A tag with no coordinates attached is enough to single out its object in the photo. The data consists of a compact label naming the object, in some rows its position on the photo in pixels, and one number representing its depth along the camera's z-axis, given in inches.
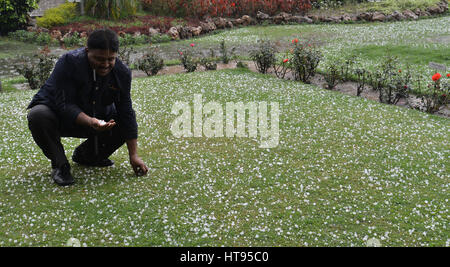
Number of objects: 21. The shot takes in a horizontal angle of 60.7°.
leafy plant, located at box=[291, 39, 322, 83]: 419.5
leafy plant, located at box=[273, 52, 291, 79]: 438.7
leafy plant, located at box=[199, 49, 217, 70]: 471.2
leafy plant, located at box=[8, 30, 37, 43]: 678.0
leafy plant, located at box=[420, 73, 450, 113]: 344.5
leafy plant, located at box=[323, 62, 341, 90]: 406.3
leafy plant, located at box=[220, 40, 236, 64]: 513.7
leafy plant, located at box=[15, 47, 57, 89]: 419.8
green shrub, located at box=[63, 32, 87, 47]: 646.5
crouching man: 177.9
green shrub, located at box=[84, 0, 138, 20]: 759.1
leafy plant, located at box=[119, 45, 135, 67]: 491.8
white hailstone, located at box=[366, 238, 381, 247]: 169.8
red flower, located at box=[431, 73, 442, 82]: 327.6
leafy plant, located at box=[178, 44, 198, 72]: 468.2
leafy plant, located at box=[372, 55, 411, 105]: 364.2
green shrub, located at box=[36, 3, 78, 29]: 732.0
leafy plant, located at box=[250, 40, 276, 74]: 444.1
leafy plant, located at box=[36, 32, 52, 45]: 663.8
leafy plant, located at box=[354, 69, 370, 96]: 384.1
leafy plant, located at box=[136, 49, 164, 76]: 464.8
